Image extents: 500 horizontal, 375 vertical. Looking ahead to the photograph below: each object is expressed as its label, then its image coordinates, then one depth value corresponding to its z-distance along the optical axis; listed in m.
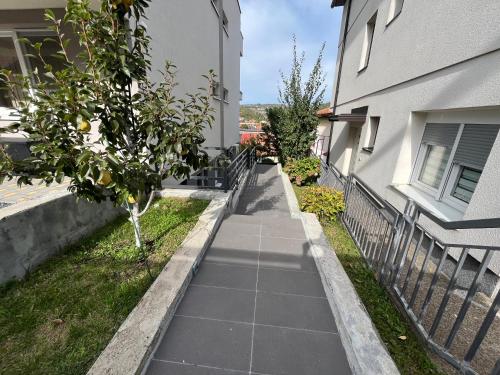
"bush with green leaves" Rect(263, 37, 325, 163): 8.19
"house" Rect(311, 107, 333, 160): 11.97
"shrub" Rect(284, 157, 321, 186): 7.90
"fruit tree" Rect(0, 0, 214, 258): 1.56
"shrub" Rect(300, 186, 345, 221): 4.37
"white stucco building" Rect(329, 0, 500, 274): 2.63
